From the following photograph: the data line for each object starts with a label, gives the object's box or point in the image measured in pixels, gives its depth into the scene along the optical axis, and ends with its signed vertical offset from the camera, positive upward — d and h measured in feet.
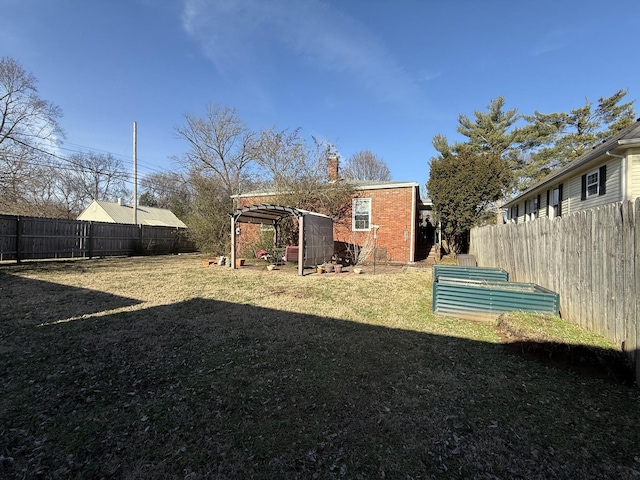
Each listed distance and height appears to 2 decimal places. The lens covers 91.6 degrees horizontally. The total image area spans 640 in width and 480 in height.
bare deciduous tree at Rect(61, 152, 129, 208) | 120.16 +23.38
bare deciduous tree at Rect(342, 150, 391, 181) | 123.75 +30.83
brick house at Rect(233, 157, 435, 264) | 51.52 +3.90
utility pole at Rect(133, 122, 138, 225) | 68.18 +17.16
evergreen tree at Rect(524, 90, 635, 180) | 70.56 +27.89
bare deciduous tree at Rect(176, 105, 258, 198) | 77.30 +22.02
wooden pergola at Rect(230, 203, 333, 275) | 38.45 +2.17
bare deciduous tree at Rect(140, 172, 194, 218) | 80.74 +17.64
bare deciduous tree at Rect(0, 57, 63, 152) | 56.70 +27.28
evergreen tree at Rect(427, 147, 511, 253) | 51.39 +9.42
